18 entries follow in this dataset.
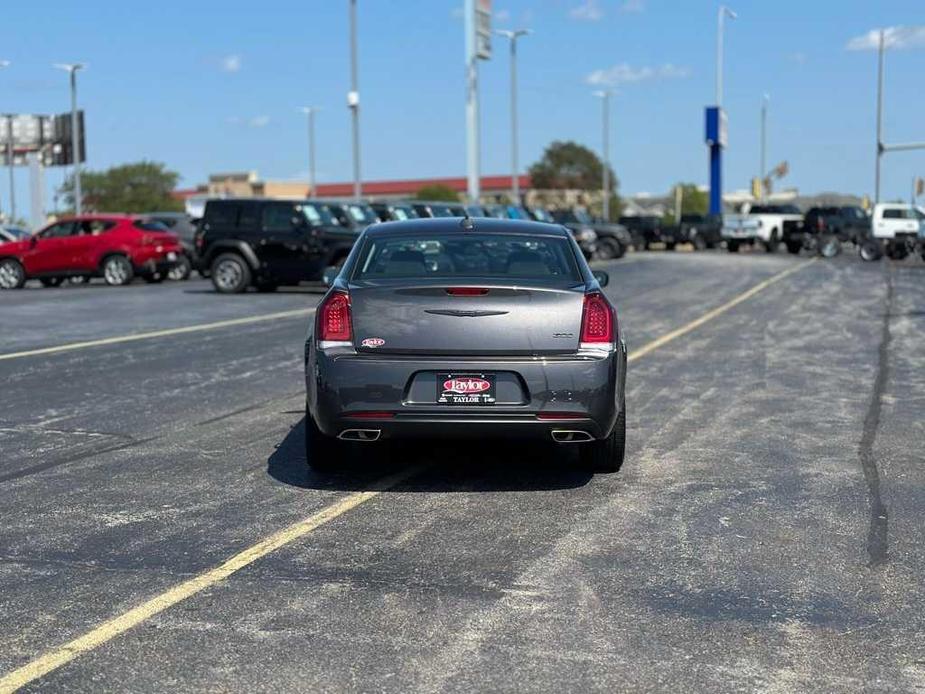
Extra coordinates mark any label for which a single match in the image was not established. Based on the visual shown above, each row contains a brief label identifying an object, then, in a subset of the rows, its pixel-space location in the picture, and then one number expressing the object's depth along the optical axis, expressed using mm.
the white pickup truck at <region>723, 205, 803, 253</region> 56281
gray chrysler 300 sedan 7102
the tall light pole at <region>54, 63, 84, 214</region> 61312
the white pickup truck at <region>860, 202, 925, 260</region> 44062
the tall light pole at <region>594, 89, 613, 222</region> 88812
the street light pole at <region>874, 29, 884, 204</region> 70606
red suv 31734
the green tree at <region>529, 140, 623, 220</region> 141625
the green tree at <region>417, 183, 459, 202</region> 145250
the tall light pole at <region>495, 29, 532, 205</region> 69562
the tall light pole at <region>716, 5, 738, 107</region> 75875
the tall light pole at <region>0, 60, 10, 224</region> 64844
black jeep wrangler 25797
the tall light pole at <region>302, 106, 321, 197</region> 93138
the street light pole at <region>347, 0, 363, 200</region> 51219
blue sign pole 74562
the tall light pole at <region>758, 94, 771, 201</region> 104188
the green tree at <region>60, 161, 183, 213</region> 129875
